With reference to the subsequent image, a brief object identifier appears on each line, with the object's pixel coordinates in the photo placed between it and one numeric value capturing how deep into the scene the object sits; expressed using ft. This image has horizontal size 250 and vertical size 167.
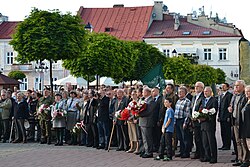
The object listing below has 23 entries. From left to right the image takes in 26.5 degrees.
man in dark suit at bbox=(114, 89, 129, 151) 53.62
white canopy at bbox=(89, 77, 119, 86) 131.64
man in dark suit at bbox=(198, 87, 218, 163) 44.27
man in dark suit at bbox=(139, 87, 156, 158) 48.44
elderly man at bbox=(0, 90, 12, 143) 63.82
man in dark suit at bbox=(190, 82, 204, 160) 45.57
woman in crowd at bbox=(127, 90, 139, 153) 51.39
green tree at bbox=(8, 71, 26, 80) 196.13
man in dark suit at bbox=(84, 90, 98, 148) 57.41
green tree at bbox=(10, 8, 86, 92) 74.18
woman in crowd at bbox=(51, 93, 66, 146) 59.41
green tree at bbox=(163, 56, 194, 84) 166.40
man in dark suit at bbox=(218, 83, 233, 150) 53.62
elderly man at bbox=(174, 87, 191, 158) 47.34
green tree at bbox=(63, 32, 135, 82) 97.09
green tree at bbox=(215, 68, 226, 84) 210.13
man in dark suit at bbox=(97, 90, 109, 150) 56.08
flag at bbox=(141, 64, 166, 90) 62.44
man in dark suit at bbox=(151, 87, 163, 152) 48.93
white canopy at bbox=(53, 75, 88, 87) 127.03
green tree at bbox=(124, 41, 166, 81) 138.51
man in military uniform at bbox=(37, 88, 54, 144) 60.80
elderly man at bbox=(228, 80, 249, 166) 41.24
